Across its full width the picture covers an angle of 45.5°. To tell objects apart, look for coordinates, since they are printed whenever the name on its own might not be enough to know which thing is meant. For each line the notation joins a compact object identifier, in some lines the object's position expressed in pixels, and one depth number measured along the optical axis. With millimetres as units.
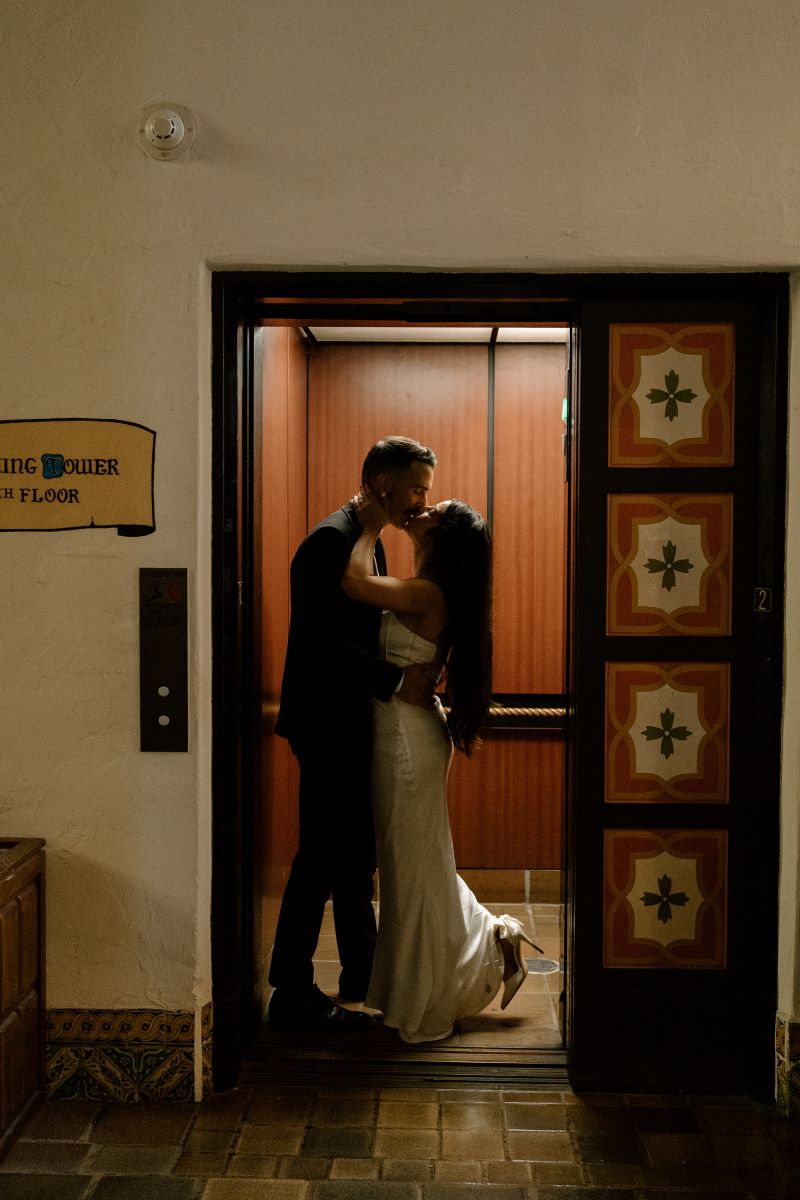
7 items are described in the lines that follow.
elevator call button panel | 2678
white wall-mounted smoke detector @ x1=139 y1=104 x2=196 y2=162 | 2535
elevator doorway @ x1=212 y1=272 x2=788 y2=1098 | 2725
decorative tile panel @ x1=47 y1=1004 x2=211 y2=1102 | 2707
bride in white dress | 3061
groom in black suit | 3121
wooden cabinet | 2451
